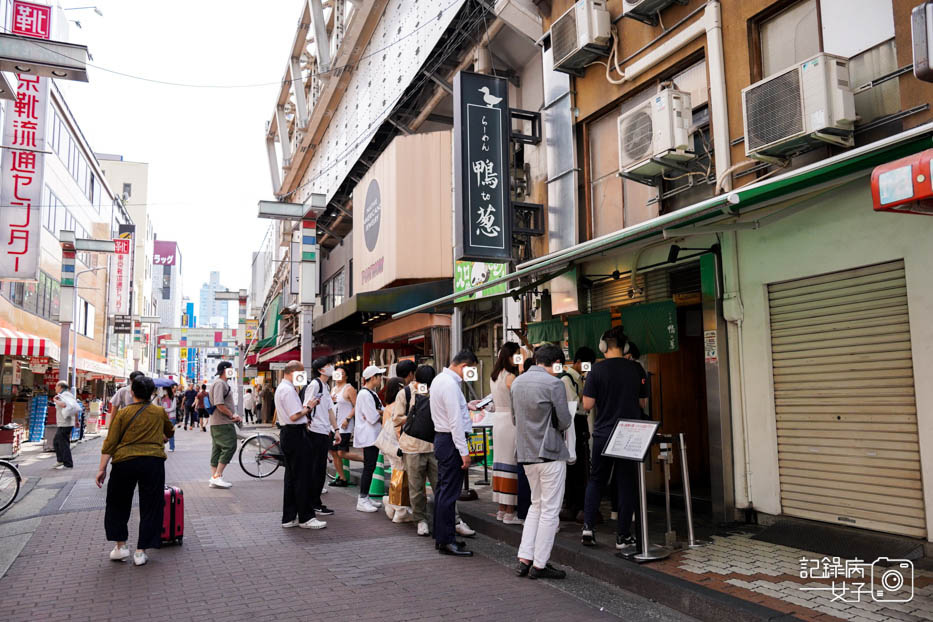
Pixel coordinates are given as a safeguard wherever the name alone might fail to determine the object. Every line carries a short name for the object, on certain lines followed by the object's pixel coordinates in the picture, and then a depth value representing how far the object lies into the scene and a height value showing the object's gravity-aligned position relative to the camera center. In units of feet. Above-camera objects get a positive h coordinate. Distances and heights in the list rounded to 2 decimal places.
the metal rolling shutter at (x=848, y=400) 19.69 -0.70
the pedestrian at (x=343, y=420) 36.94 -1.89
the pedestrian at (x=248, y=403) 111.80 -2.74
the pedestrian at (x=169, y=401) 62.03 -1.32
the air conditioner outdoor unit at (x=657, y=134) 26.66 +9.85
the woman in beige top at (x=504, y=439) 25.86 -2.18
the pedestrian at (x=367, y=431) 31.32 -2.16
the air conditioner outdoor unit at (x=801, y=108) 20.51 +8.37
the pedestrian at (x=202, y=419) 94.69 -4.61
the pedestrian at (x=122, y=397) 46.09 -0.62
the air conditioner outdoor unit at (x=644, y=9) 28.99 +15.95
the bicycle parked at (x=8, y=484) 30.17 -4.15
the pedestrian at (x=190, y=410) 92.89 -3.22
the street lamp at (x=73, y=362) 73.74 +3.10
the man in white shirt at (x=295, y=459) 26.40 -2.81
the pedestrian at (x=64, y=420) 46.26 -2.12
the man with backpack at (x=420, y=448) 25.00 -2.36
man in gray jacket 19.34 -2.11
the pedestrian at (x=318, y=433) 28.86 -2.05
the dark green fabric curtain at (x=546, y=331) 36.04 +2.73
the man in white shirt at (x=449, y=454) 22.68 -2.35
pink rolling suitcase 23.63 -4.50
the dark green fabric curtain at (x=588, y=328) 32.30 +2.59
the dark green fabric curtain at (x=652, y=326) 27.81 +2.28
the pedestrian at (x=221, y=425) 37.01 -2.16
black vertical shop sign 36.73 +11.43
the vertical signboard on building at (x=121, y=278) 157.95 +26.15
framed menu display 19.45 -1.71
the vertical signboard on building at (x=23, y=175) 71.00 +23.18
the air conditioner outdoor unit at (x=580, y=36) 32.55 +16.78
